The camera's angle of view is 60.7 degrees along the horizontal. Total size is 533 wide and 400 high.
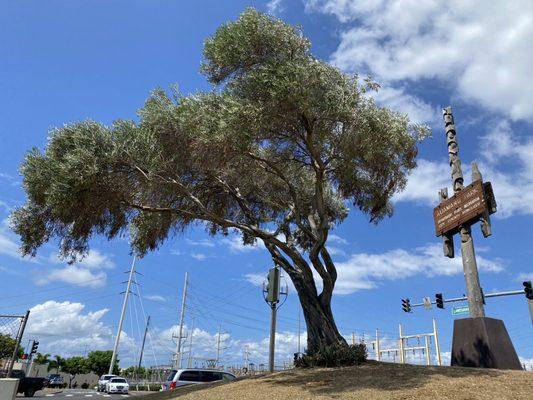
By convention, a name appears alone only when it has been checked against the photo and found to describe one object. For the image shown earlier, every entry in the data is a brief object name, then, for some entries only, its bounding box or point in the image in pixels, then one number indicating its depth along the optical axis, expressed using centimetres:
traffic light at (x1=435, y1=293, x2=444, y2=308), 2991
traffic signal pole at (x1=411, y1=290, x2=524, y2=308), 2507
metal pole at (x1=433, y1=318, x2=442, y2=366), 3937
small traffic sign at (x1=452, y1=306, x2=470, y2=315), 2493
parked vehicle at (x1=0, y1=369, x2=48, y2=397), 3222
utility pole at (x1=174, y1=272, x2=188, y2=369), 6417
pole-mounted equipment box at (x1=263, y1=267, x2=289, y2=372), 1381
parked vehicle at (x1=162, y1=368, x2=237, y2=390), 2093
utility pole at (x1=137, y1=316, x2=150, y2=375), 8412
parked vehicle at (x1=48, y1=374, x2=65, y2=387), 6800
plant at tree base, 1378
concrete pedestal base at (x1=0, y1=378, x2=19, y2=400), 1126
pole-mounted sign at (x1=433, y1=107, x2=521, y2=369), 1284
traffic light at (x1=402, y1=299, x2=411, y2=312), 3445
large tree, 1422
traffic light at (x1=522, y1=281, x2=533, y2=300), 2445
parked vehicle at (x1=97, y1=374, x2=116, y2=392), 5075
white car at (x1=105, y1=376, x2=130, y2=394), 4684
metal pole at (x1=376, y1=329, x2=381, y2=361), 4229
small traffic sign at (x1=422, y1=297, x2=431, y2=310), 3247
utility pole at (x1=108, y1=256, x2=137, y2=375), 6222
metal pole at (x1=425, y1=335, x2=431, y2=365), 3928
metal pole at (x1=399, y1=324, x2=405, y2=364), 4075
